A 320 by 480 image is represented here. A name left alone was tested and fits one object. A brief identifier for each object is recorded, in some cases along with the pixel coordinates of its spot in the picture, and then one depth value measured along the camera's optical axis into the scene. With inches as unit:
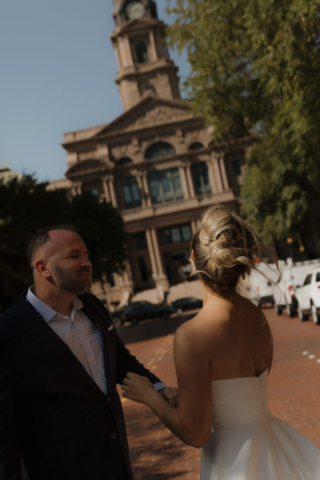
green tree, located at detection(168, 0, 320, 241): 554.6
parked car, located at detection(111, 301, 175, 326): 1515.7
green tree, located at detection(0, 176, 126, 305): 848.9
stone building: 2407.7
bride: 96.2
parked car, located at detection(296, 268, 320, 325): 624.7
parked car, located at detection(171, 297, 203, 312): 1518.2
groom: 111.9
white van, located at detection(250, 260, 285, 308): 1021.2
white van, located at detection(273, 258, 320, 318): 815.7
